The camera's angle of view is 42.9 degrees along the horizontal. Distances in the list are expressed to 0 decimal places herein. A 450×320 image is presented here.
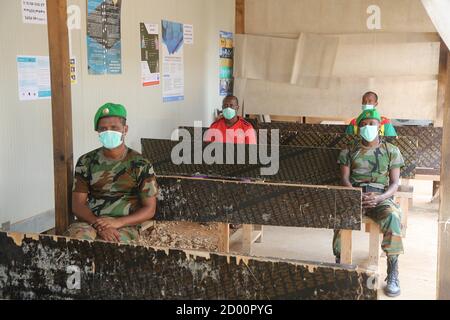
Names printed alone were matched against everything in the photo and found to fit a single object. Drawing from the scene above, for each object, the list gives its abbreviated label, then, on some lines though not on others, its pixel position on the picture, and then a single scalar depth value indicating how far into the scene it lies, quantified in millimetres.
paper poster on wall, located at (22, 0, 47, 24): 3848
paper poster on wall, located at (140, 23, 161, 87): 5605
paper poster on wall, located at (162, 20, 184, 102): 6102
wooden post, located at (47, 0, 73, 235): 3225
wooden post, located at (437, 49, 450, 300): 2820
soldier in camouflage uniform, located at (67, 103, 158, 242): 3459
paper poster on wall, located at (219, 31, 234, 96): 7781
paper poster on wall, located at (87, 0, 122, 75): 4695
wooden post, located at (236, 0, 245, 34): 7852
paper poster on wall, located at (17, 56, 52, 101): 3858
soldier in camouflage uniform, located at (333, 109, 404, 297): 4254
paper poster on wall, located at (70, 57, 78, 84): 4430
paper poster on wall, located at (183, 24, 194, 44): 6597
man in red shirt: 5535
